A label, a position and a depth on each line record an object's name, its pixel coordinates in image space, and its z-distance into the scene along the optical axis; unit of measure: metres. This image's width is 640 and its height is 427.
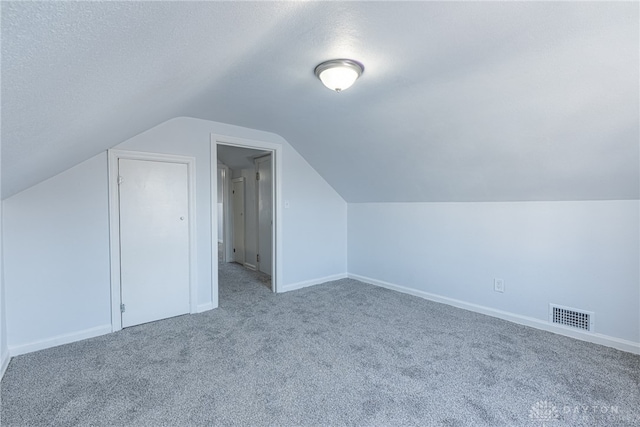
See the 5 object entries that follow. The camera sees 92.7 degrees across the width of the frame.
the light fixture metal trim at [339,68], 1.89
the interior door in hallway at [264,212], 4.75
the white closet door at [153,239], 2.93
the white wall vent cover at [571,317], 2.58
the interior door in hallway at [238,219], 5.89
